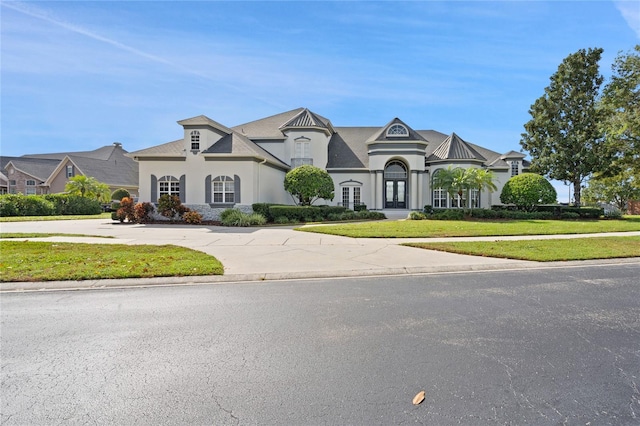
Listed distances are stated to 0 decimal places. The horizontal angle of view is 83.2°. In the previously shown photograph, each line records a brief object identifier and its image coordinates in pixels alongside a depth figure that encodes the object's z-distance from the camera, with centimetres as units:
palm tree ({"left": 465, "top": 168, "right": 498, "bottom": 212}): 2681
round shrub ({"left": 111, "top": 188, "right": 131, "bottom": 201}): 4109
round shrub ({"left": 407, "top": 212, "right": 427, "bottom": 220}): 2619
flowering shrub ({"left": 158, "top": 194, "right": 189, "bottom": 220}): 2434
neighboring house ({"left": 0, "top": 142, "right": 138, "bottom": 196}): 4562
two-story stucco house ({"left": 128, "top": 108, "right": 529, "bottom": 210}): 2533
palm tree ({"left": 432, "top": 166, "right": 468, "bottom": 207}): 2689
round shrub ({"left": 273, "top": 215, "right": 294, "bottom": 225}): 2316
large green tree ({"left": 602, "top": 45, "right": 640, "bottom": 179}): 2308
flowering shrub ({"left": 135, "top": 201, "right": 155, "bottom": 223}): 2420
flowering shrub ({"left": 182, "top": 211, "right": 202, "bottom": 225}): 2361
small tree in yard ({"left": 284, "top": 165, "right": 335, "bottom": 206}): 2550
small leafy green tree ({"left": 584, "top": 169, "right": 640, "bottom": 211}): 4478
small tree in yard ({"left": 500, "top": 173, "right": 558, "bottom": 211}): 2777
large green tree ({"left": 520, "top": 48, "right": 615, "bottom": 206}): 3000
